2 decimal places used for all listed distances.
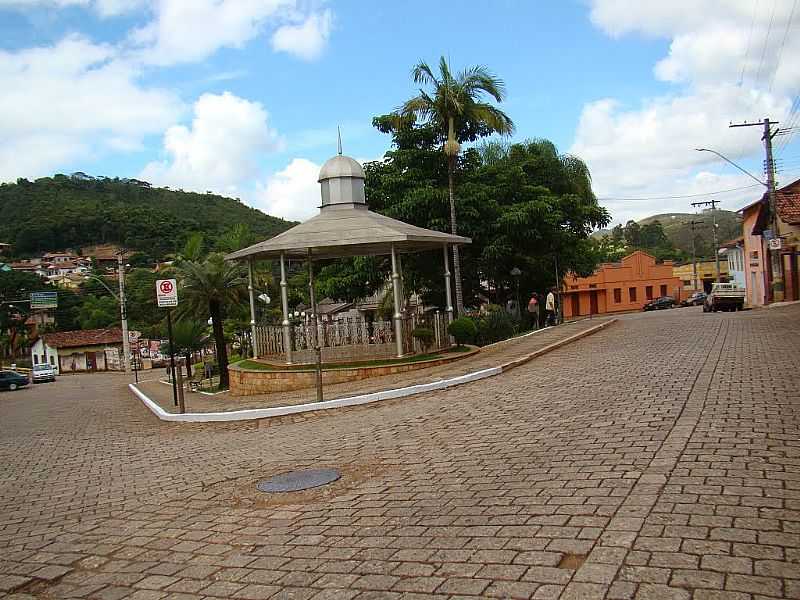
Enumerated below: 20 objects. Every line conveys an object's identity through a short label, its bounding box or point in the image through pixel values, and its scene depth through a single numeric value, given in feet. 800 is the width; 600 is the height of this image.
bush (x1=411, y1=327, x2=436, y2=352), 57.93
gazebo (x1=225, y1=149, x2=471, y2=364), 55.47
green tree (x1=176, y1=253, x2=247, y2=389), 82.33
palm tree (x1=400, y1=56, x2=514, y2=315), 76.23
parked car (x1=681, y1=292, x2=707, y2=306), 208.95
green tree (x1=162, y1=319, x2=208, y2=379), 109.01
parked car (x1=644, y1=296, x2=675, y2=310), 210.38
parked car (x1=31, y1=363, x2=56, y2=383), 180.60
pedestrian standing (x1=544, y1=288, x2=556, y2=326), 94.94
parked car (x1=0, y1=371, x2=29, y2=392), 151.12
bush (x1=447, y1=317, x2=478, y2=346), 60.18
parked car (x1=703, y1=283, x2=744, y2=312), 120.78
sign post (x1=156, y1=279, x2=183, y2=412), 47.37
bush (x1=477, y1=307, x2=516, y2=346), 71.00
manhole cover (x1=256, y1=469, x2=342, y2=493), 23.80
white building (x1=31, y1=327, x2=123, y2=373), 220.84
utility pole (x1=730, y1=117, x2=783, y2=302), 115.34
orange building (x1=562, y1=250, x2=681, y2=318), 222.28
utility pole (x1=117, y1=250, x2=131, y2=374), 147.29
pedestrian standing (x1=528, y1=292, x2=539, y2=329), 98.58
